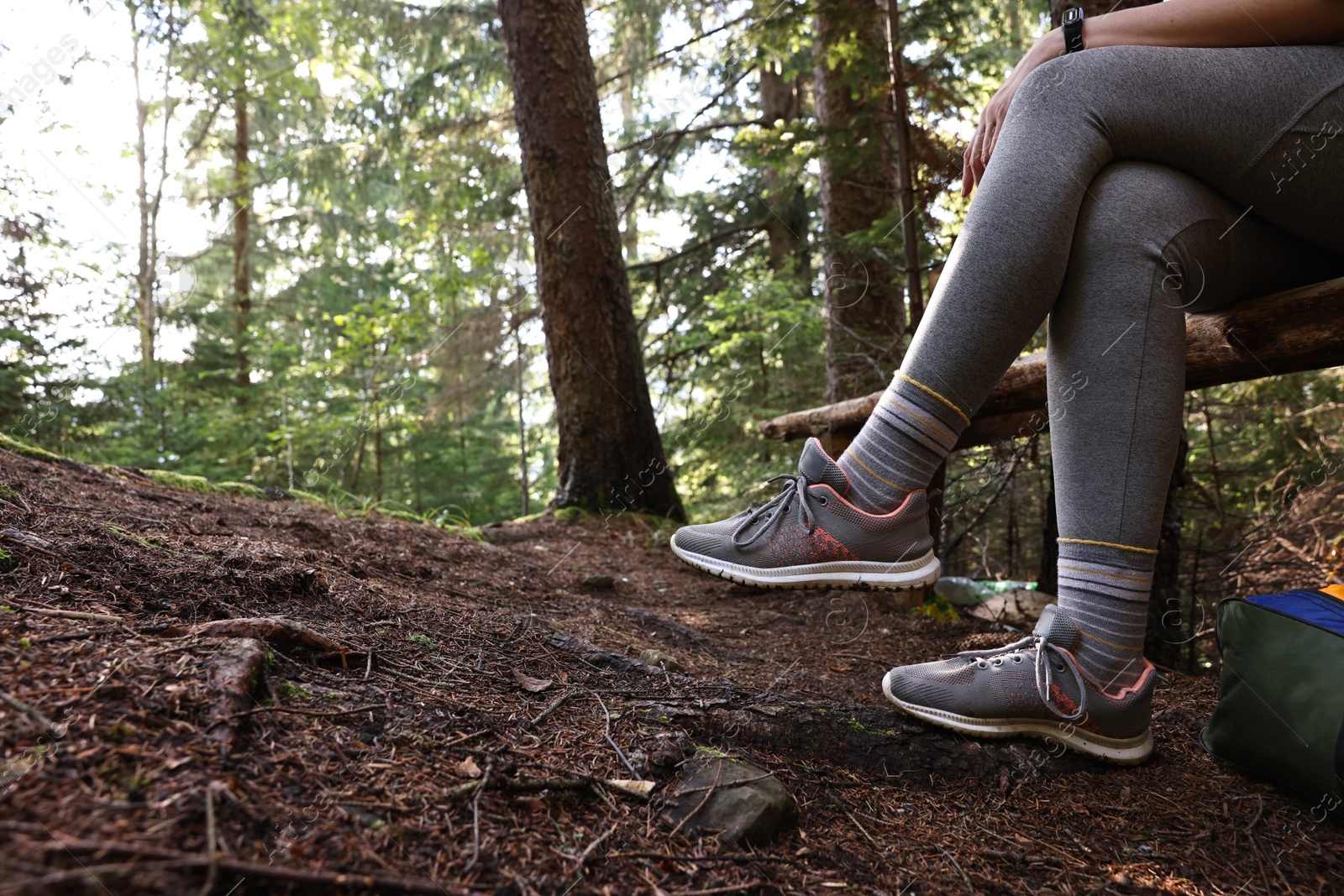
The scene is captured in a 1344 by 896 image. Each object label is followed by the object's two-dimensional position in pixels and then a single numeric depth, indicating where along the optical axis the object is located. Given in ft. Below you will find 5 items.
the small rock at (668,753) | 3.72
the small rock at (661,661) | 5.58
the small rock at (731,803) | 3.42
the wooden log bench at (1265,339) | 4.93
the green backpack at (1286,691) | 4.12
